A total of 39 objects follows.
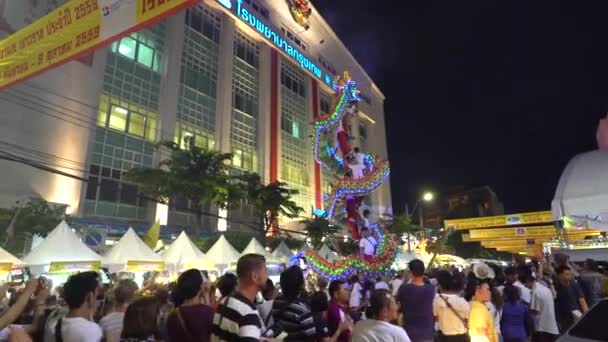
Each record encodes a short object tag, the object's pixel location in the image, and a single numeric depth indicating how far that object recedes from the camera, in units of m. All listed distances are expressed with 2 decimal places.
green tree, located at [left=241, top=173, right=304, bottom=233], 24.55
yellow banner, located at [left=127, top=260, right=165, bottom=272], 13.01
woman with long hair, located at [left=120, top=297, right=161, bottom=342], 3.03
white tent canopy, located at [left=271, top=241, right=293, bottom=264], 19.36
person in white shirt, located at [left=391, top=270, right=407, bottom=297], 11.22
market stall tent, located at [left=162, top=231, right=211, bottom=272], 15.18
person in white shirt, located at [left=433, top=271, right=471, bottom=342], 5.02
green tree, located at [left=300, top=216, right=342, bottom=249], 28.81
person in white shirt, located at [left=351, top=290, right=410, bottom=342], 3.22
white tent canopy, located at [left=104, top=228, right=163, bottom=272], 12.98
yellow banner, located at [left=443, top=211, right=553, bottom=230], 33.12
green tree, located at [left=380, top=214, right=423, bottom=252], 40.66
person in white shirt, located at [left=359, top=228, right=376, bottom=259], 13.32
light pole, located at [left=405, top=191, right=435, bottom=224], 27.10
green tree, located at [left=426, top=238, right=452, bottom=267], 41.67
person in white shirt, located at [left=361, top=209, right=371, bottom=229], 14.06
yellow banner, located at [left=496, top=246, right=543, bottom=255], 42.97
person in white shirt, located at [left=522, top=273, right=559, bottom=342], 6.03
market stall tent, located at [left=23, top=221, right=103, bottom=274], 11.27
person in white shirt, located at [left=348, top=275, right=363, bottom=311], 10.21
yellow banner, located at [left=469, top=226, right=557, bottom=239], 35.50
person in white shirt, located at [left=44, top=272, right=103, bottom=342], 3.09
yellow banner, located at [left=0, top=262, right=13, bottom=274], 10.95
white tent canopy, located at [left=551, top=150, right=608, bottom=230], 13.92
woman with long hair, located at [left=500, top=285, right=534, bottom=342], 5.67
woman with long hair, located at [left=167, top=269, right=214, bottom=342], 3.21
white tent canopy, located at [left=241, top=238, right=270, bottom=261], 17.35
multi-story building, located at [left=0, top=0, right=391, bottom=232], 20.27
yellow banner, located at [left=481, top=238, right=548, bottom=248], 39.89
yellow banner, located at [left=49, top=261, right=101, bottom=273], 11.20
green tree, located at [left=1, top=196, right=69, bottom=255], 15.48
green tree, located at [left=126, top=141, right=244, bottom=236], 20.89
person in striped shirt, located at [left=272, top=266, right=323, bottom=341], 3.47
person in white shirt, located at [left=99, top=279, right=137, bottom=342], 3.54
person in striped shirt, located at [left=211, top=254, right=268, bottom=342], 2.81
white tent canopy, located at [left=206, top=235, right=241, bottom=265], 15.94
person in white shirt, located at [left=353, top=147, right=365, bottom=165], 14.33
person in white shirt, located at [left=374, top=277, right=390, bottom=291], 10.95
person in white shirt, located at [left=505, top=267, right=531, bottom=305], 6.57
